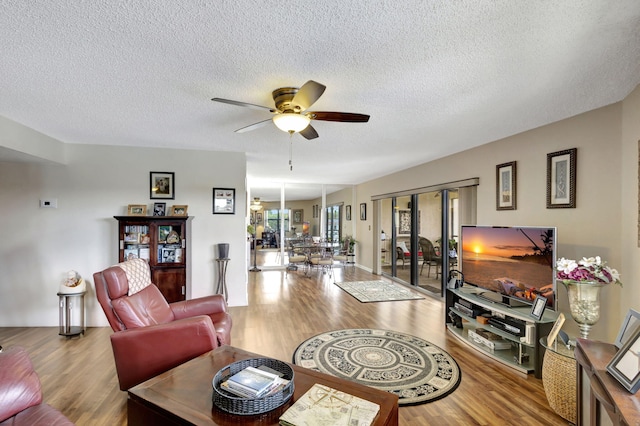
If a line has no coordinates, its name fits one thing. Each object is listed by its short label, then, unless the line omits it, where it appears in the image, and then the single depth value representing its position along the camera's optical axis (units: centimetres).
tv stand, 263
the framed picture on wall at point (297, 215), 1390
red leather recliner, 219
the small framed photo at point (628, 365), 129
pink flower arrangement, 219
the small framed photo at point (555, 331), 229
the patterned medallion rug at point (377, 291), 521
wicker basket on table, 143
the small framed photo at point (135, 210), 416
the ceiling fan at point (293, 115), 226
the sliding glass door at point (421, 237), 499
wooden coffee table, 142
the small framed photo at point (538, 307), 262
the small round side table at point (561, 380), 209
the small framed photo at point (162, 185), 429
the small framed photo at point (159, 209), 425
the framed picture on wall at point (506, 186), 359
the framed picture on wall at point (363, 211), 813
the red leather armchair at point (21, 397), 138
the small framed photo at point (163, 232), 399
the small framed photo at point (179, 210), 430
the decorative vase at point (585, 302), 223
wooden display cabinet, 389
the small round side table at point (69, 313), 361
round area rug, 250
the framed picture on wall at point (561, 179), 290
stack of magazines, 151
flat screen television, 276
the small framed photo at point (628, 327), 161
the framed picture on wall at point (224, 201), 454
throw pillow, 269
